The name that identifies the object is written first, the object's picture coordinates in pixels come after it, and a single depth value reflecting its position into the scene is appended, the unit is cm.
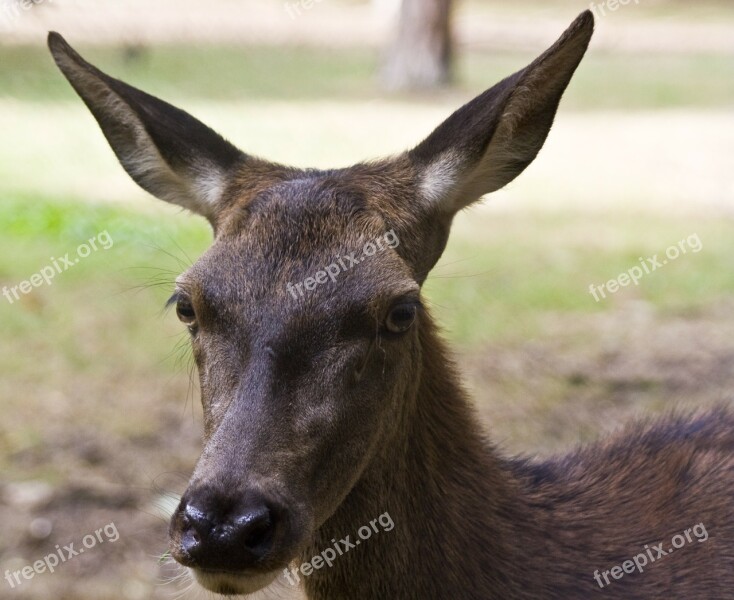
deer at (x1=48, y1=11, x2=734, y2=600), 729
